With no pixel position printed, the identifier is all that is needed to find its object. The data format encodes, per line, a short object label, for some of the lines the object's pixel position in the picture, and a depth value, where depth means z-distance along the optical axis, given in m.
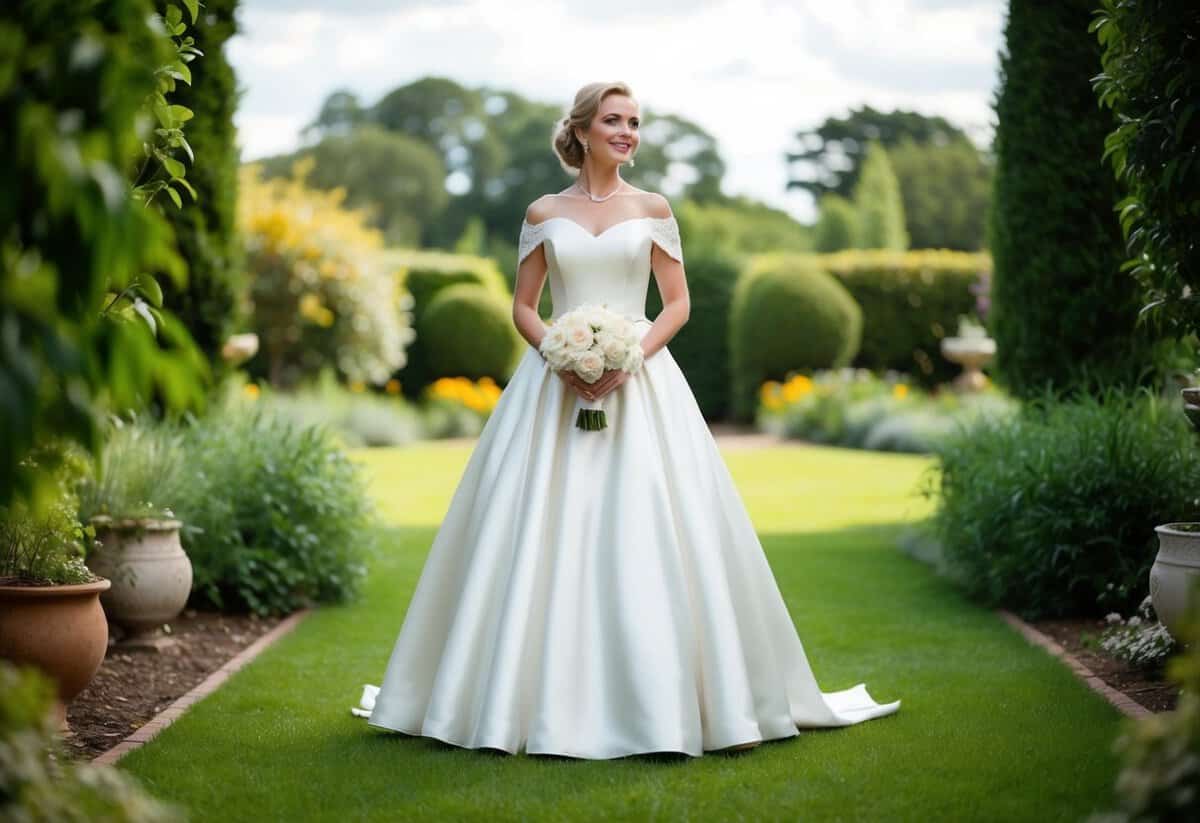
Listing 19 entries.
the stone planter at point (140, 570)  5.88
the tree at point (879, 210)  32.22
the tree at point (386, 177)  48.53
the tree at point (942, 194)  44.41
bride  4.23
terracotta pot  4.35
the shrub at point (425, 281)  21.47
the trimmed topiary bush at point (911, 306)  22.92
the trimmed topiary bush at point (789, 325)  21.38
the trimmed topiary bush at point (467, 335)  21.08
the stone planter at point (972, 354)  17.94
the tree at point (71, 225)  2.15
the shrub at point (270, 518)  6.86
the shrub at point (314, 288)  17.86
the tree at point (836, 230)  32.84
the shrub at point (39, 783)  2.32
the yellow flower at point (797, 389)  19.84
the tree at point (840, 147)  45.53
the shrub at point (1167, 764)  2.30
